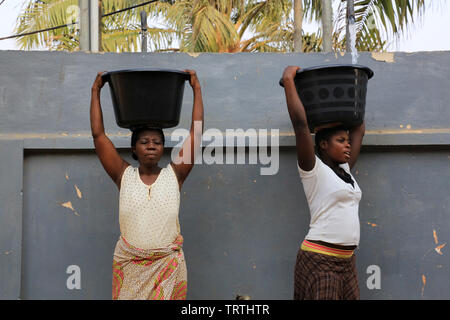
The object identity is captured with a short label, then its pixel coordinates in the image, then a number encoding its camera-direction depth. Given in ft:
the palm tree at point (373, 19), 34.83
